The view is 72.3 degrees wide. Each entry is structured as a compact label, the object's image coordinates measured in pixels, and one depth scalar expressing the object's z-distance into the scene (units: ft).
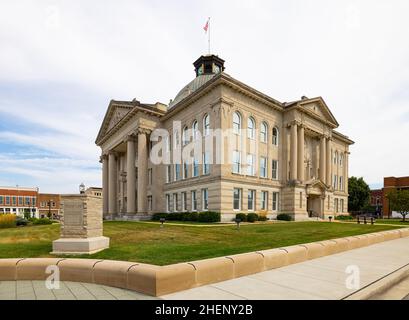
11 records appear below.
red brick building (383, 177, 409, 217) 254.08
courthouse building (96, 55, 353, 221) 100.63
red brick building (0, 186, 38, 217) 311.47
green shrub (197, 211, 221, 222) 93.81
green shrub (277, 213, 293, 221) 113.30
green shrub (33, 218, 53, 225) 116.16
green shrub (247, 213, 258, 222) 97.40
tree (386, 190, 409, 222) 144.87
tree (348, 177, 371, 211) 243.19
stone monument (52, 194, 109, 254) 33.47
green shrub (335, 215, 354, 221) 149.79
